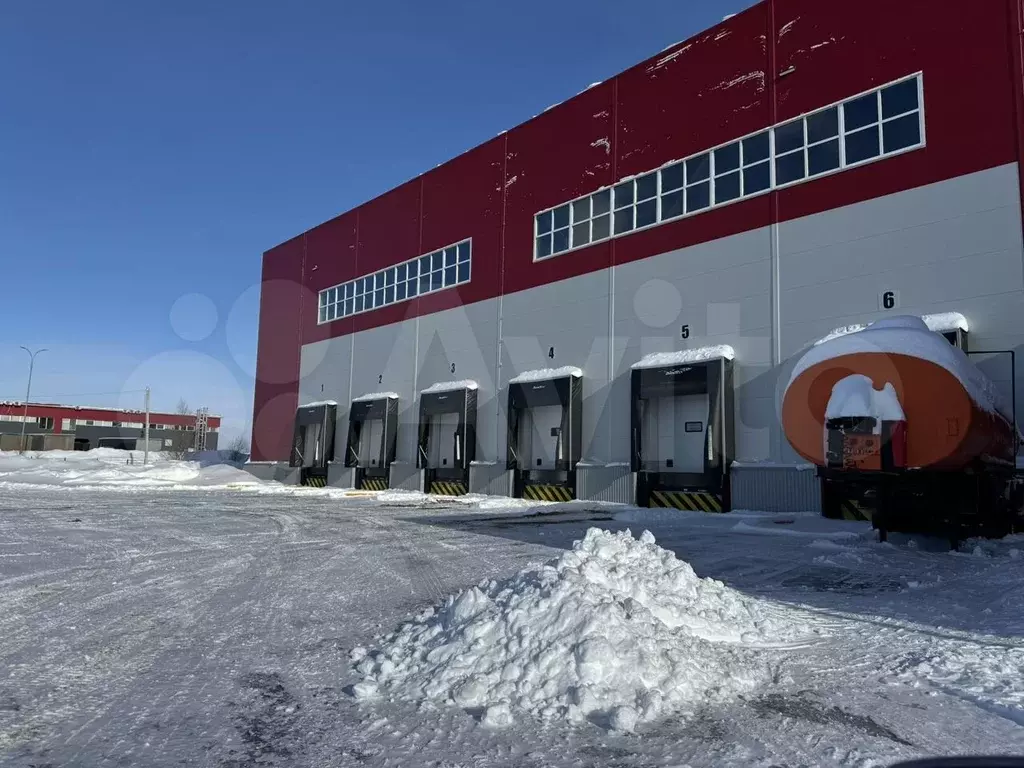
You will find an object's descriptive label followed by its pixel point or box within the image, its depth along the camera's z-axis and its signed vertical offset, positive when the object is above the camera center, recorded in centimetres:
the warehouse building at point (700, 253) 1516 +561
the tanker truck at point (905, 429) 1012 +49
